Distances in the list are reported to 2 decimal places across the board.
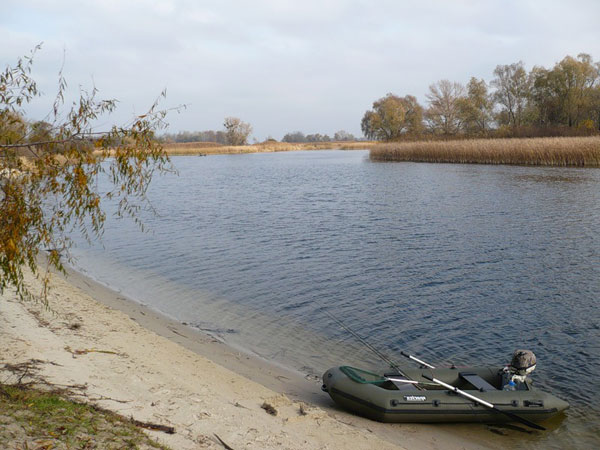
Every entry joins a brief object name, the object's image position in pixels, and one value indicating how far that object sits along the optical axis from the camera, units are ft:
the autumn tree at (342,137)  589.16
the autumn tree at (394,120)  281.33
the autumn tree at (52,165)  14.97
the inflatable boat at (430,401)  19.66
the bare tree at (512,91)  234.38
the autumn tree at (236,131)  420.36
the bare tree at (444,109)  250.16
